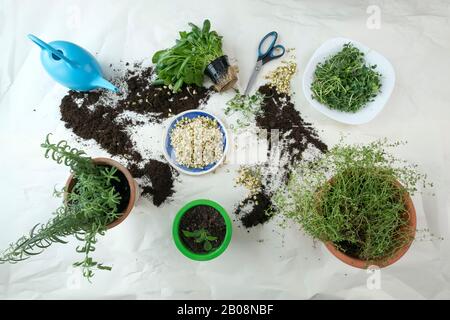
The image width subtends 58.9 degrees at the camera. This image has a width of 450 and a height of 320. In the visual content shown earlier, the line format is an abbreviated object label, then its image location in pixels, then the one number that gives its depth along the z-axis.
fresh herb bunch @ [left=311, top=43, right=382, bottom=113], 1.26
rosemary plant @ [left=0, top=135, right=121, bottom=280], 0.93
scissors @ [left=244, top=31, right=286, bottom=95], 1.33
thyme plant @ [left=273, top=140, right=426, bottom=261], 0.98
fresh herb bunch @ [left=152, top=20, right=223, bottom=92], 1.27
